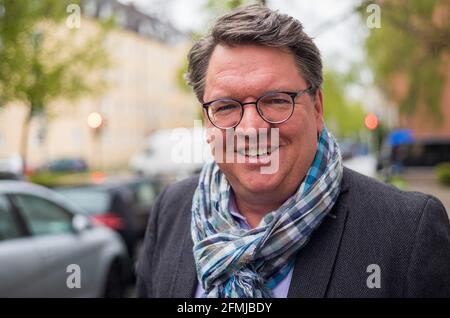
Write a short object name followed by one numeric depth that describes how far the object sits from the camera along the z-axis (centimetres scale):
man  171
